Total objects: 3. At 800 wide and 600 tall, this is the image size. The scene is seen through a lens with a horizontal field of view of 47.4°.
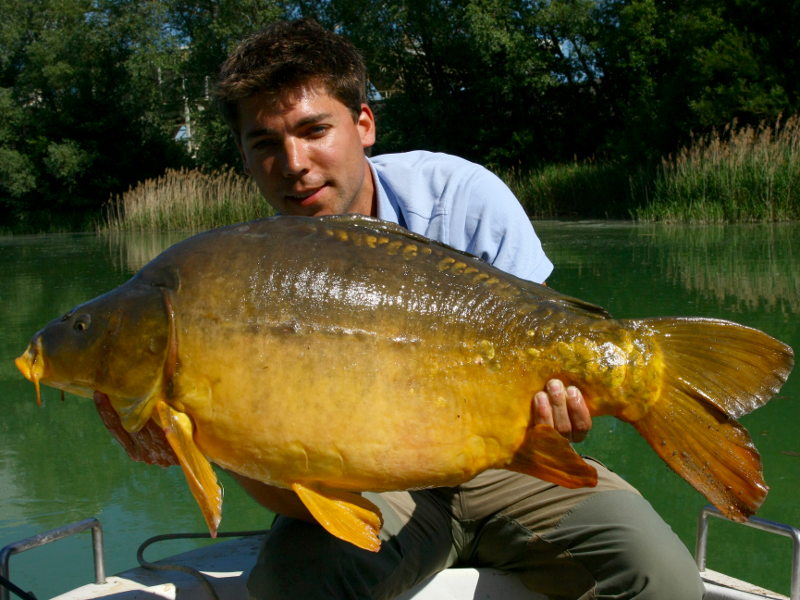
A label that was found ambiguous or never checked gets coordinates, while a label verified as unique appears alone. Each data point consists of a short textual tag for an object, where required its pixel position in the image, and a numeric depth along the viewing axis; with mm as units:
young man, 1880
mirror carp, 1473
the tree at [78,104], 28219
